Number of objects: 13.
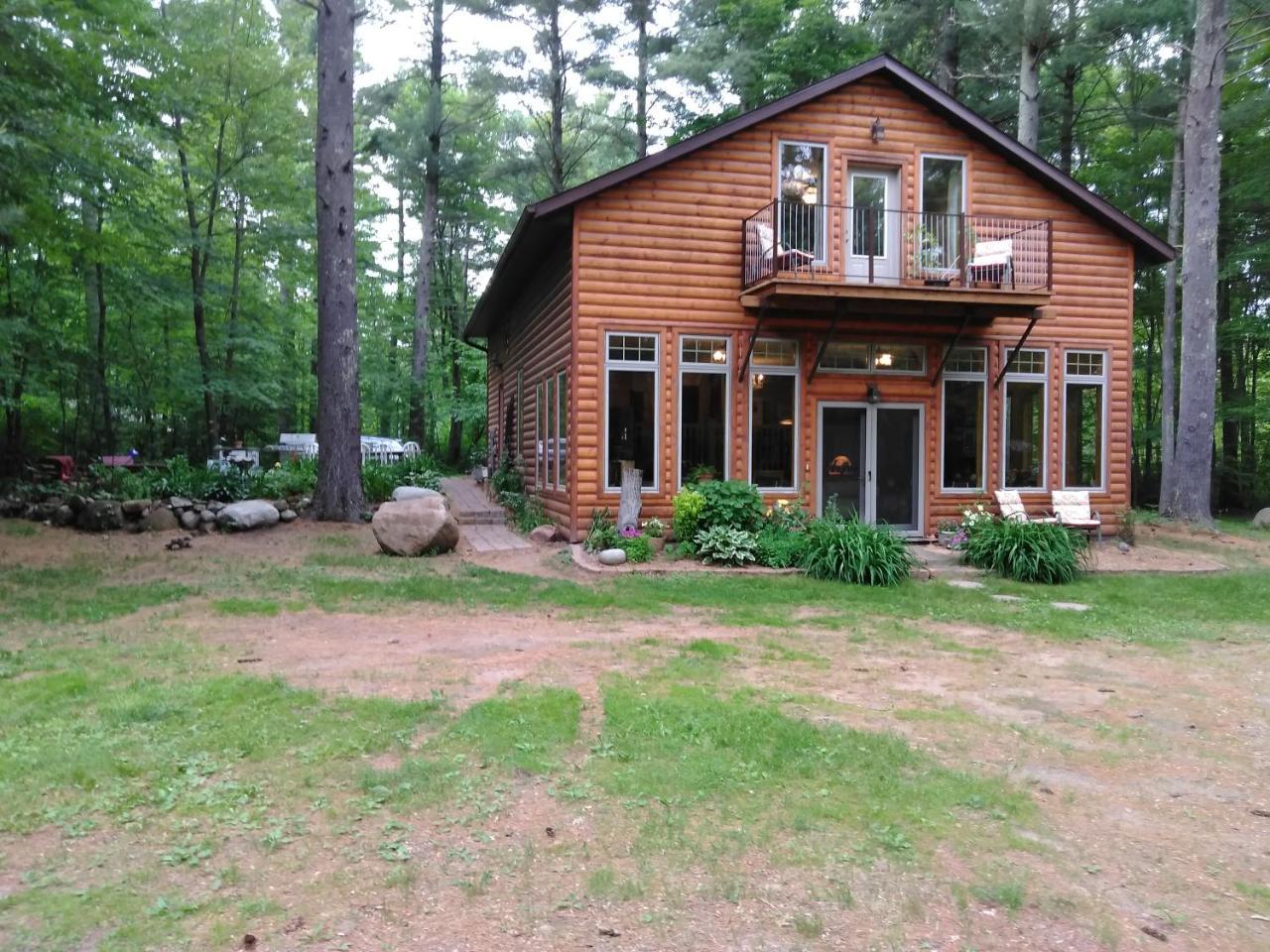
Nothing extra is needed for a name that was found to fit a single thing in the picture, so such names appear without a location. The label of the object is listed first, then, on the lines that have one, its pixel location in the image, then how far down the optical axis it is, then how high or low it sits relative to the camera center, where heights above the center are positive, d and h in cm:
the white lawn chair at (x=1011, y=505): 1209 -74
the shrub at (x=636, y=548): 1059 -123
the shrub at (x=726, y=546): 1053 -119
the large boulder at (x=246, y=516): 1245 -99
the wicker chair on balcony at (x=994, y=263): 1170 +276
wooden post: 1120 -65
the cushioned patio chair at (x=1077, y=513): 1221 -87
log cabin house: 1173 +204
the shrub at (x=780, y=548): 1041 -121
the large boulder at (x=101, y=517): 1234 -99
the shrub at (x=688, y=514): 1095 -80
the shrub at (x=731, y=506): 1097 -70
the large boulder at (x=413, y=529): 1086 -101
